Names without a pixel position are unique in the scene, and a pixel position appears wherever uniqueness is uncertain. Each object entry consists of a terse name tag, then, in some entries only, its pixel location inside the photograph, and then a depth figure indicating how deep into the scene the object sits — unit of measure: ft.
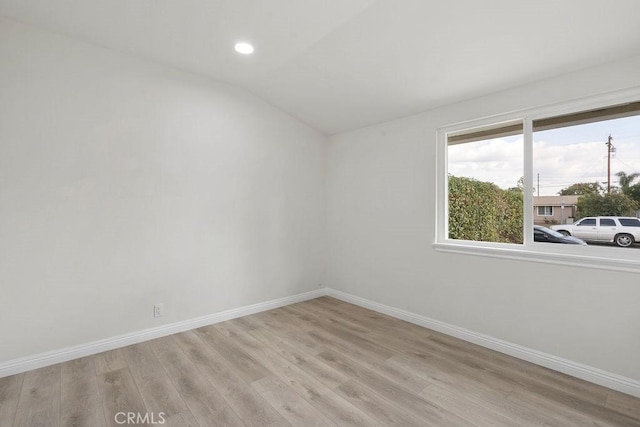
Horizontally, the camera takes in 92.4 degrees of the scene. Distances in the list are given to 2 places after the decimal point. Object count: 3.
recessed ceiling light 8.66
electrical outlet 9.67
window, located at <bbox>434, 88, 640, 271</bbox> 7.22
